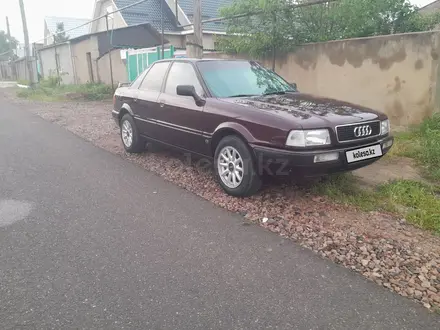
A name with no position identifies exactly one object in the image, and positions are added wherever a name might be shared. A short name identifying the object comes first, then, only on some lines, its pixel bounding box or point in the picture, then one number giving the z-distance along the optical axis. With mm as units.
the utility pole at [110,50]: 15291
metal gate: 12609
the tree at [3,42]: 65000
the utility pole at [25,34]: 21328
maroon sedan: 3680
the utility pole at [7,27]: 36588
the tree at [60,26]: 39156
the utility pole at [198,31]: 8094
